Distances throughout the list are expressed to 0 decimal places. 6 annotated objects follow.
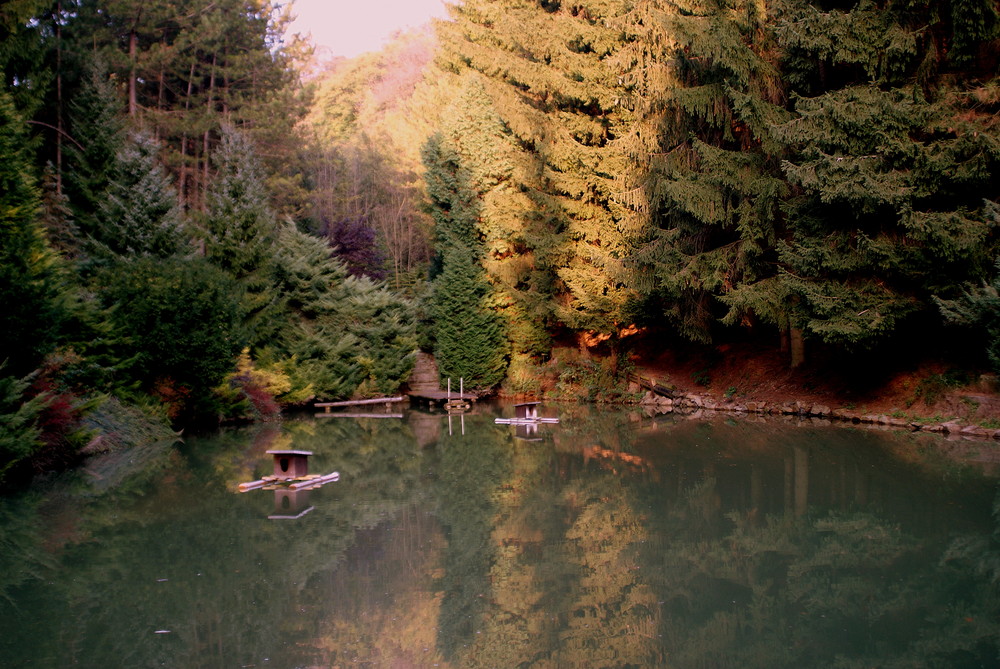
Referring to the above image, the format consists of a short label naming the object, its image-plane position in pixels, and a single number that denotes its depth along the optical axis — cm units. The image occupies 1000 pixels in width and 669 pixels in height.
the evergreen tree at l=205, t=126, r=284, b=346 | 2238
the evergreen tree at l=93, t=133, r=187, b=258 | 1936
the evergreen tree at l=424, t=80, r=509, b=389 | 2612
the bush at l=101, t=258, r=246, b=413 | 1641
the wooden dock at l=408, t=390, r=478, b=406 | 2494
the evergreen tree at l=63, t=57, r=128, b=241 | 2080
